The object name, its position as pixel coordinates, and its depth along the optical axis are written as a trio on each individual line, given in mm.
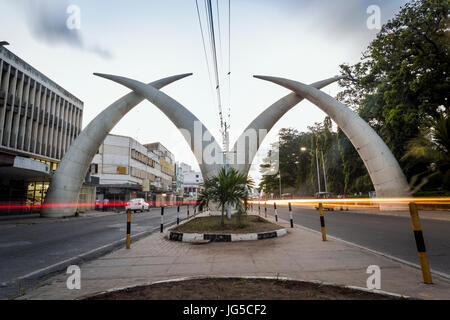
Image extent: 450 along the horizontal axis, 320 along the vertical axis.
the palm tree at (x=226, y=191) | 9617
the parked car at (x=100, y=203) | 39500
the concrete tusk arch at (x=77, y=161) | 22809
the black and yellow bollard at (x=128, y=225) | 7094
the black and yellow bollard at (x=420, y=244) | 3543
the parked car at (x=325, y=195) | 31691
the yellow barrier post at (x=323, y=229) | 7472
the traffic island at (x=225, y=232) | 8039
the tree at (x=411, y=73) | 20453
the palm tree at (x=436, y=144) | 18078
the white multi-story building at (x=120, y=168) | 45875
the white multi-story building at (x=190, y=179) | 121000
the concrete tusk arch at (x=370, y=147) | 20969
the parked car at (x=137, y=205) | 31469
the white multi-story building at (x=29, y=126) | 23827
